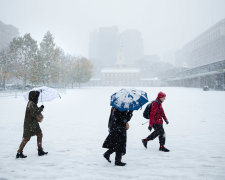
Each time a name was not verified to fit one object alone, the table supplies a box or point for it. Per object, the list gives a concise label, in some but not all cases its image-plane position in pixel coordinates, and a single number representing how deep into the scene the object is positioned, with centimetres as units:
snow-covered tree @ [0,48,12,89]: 4376
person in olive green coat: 553
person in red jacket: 607
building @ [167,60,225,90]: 4728
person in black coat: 504
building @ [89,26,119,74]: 19188
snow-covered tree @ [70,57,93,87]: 6562
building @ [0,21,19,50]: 8260
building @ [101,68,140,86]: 12131
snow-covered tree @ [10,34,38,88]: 4192
